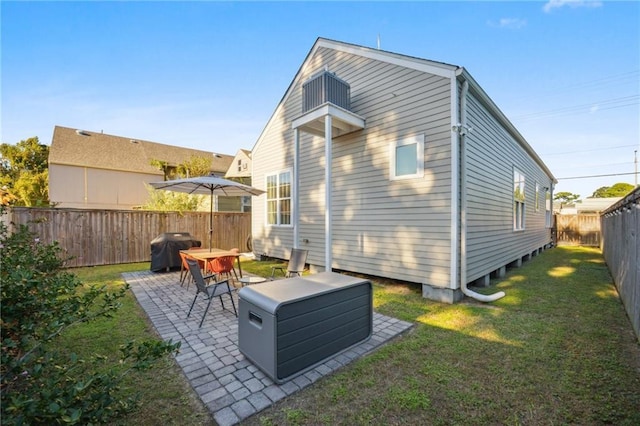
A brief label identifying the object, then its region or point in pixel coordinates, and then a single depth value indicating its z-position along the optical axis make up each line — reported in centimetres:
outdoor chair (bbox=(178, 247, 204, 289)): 632
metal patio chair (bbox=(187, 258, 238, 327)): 410
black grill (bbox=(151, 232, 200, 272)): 768
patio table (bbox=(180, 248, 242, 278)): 588
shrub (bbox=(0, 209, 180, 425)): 129
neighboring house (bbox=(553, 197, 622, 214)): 2750
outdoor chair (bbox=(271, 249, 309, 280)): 588
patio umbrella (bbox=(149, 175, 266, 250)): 654
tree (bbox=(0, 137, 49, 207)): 1993
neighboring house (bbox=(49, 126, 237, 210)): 1639
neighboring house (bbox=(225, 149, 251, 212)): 1819
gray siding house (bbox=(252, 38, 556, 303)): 530
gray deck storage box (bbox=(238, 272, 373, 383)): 264
